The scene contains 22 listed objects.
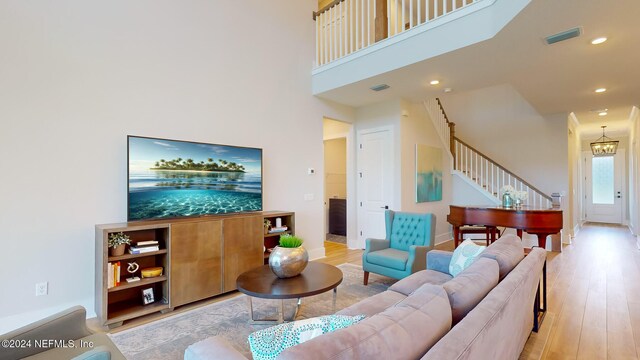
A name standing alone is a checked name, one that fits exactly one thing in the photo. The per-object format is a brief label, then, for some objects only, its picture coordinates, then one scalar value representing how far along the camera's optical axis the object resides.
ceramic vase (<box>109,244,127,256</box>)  2.90
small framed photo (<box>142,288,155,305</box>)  3.12
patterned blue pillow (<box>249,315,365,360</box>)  1.03
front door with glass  9.53
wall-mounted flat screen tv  3.24
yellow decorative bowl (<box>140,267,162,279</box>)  3.07
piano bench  5.03
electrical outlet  2.84
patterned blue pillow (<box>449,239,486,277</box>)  2.53
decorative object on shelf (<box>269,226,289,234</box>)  4.16
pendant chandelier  7.41
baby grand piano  4.10
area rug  2.46
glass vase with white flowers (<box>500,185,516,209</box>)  5.00
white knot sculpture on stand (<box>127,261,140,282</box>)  3.09
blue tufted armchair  3.45
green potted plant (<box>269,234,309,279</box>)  2.76
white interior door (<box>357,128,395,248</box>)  5.66
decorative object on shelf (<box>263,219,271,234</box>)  4.12
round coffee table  2.44
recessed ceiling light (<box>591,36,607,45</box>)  3.11
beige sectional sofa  0.94
